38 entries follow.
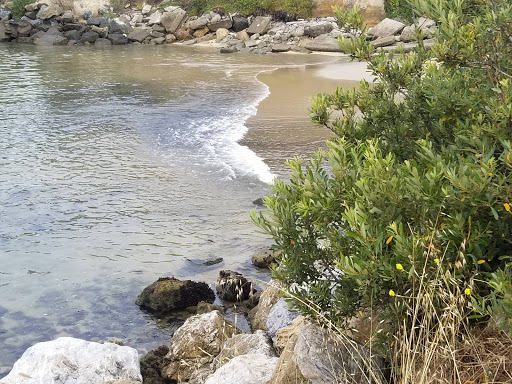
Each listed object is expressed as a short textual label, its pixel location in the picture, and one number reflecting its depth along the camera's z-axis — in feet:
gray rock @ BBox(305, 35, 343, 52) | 111.24
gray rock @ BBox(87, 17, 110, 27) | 139.23
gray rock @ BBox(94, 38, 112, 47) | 127.95
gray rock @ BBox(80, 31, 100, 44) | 130.11
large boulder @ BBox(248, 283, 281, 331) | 20.13
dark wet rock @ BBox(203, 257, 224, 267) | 26.37
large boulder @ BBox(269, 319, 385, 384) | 11.67
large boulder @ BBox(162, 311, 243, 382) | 18.13
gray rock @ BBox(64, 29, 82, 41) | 130.62
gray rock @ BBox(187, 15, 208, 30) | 136.15
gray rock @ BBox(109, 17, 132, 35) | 136.77
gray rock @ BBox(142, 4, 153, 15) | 156.87
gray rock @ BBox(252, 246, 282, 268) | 25.94
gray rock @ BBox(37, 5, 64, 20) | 143.09
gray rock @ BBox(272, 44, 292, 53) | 114.93
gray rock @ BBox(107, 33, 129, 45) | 129.29
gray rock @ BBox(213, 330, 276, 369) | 16.33
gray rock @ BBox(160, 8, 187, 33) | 137.08
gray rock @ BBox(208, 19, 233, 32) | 134.41
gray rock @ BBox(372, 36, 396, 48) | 106.35
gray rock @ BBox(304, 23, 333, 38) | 121.70
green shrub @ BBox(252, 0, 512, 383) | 10.27
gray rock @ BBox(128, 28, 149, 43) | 132.46
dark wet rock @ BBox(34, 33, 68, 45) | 125.18
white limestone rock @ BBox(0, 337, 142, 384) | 16.63
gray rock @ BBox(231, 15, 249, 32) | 134.10
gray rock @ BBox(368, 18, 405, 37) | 111.45
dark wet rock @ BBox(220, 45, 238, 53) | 114.11
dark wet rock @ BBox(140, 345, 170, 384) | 18.28
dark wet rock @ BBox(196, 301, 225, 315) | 21.77
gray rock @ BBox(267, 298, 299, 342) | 17.67
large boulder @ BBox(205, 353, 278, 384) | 13.88
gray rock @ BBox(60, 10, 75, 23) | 141.18
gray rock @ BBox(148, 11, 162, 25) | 141.90
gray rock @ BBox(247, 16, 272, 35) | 129.39
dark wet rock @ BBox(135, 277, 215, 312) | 22.66
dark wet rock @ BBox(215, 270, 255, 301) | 23.29
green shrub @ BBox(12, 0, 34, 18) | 148.15
